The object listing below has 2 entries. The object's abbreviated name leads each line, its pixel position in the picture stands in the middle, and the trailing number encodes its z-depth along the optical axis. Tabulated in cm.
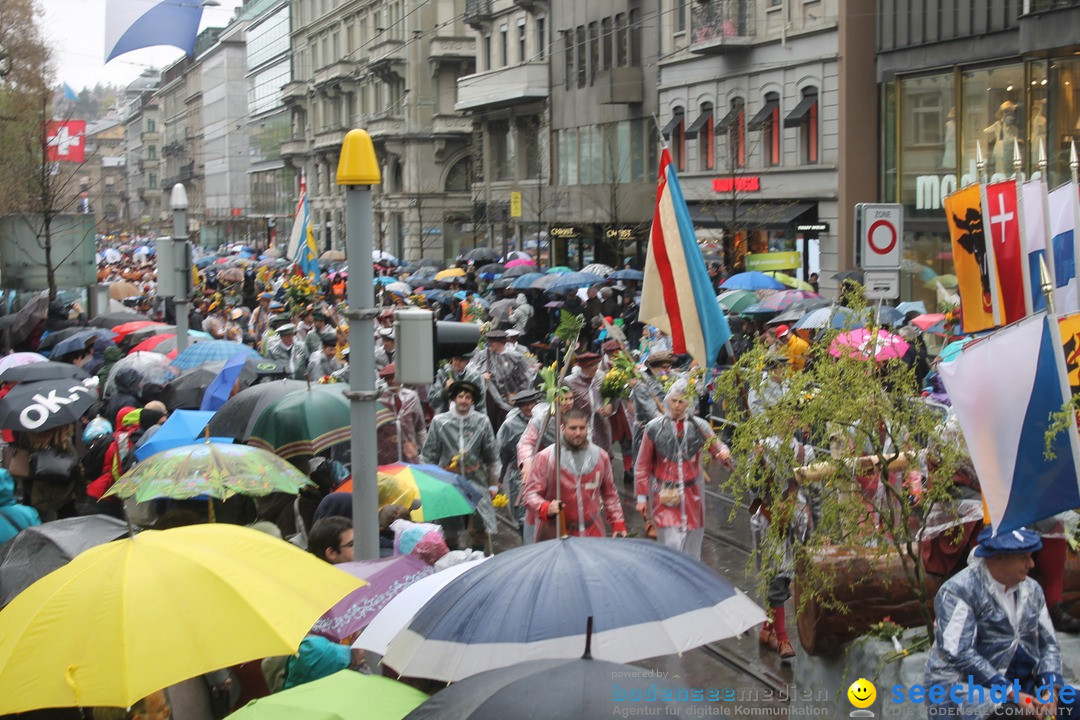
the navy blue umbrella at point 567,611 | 514
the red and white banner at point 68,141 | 3033
